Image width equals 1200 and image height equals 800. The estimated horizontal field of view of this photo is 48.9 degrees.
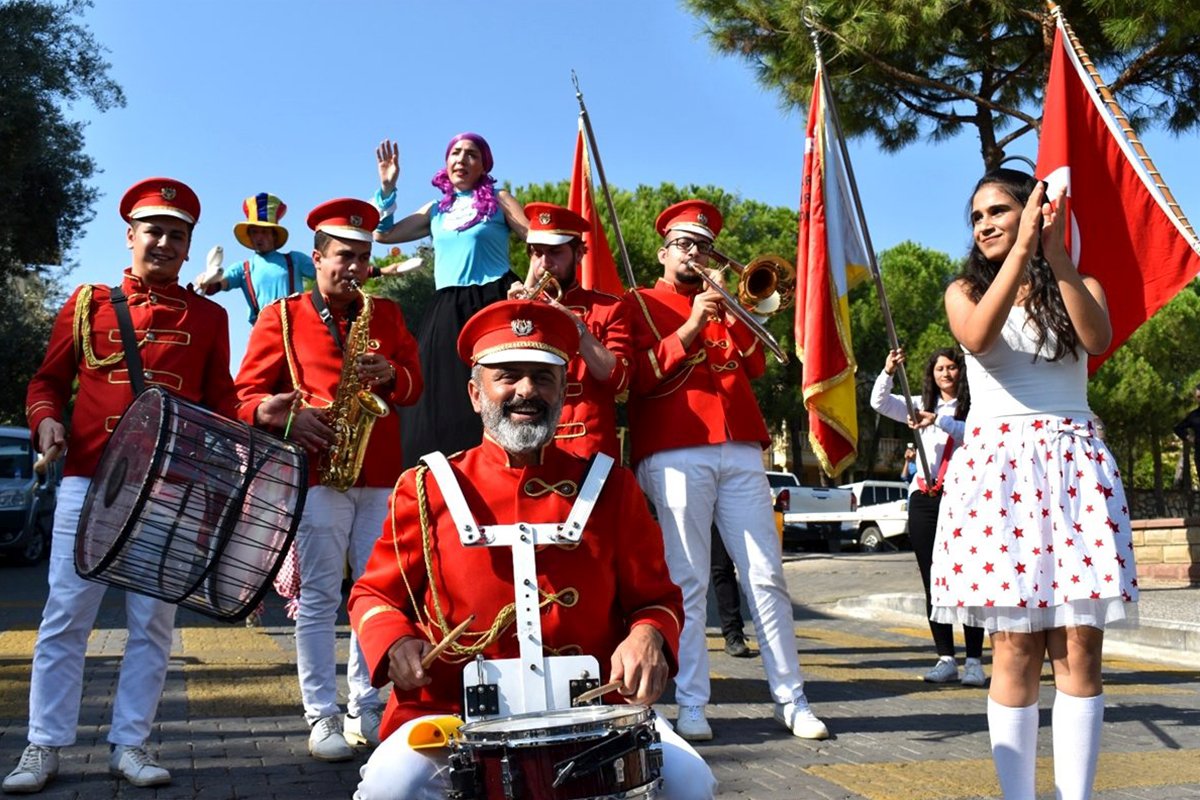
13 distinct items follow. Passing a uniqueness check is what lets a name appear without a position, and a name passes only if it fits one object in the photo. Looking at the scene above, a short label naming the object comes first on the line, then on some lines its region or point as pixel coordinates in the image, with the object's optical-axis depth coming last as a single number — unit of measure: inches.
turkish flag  218.2
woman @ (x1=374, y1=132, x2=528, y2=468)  259.6
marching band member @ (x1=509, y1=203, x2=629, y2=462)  232.2
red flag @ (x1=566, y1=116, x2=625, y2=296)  332.8
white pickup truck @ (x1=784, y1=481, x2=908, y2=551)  1235.2
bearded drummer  131.6
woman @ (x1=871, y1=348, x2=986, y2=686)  316.5
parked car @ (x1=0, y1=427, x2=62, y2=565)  753.0
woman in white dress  155.2
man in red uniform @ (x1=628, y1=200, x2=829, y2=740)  239.1
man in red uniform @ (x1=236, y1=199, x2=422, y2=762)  218.4
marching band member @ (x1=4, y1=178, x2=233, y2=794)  197.5
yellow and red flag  282.4
